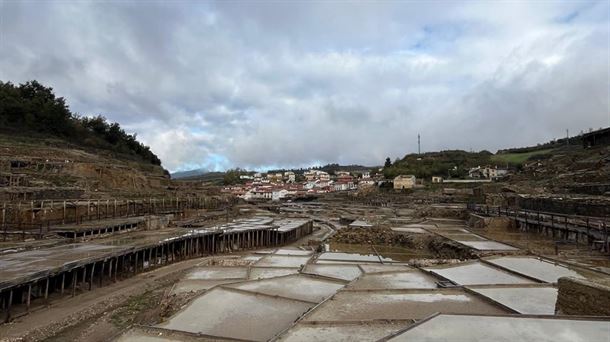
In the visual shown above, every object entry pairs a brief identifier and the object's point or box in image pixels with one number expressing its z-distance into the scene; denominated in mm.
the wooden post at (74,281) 15985
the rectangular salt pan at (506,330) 5035
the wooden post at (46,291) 14570
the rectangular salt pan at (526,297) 9234
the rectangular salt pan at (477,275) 12378
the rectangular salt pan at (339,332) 7027
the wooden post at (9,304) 12773
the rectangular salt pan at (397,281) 11891
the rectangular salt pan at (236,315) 8398
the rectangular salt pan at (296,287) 11391
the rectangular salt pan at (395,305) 8781
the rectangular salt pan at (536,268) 13060
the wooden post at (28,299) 13453
